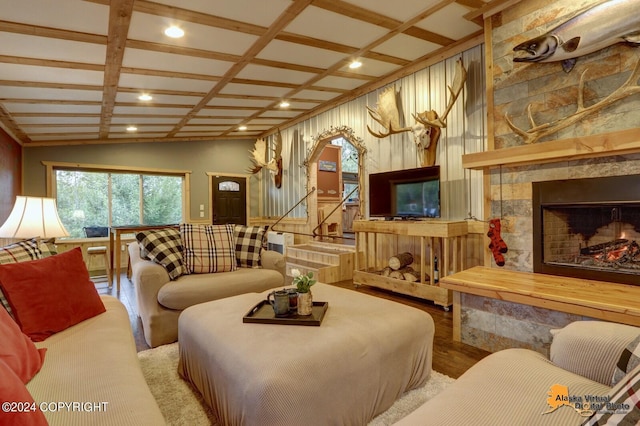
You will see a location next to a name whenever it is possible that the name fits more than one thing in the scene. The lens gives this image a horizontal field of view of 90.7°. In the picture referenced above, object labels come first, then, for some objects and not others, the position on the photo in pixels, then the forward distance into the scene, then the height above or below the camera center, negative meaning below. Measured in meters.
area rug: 1.64 -1.08
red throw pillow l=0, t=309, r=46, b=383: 1.14 -0.52
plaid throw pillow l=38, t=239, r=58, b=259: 2.10 -0.24
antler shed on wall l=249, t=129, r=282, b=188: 7.04 +1.23
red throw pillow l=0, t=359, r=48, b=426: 0.68 -0.43
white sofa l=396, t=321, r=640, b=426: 1.02 -0.67
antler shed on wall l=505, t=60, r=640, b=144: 2.16 +0.71
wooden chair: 4.96 -0.58
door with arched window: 7.71 +0.29
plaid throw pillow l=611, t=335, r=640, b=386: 0.97 -0.49
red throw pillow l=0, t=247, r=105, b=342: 1.58 -0.43
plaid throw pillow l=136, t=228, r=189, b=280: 2.80 -0.34
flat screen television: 3.90 +0.21
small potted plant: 1.83 -0.48
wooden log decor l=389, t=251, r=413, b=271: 4.09 -0.68
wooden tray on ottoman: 1.73 -0.60
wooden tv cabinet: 3.47 -0.53
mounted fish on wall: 2.15 +1.26
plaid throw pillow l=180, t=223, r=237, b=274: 3.03 -0.37
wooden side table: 4.46 -0.26
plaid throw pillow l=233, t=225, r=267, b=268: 3.36 -0.37
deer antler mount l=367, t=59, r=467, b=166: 3.66 +1.15
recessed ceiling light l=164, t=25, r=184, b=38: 2.83 +1.66
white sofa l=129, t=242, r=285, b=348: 2.54 -0.68
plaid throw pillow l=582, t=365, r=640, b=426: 0.71 -0.47
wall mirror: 5.23 +0.84
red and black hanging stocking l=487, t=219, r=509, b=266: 2.81 -0.32
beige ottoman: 1.27 -0.71
